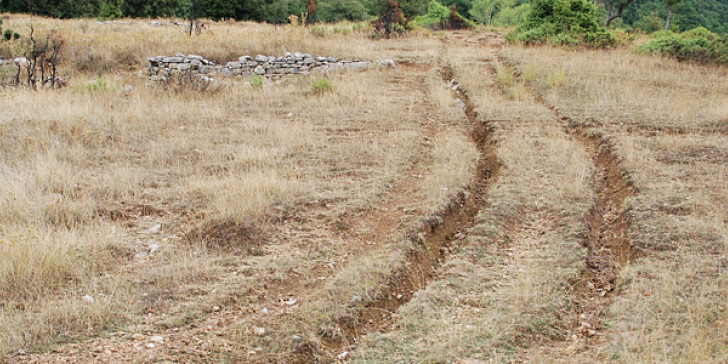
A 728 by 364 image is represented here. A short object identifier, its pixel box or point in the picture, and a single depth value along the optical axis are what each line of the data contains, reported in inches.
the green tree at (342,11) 1689.2
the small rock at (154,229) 212.1
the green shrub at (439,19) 1029.8
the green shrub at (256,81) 500.1
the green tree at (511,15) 1787.6
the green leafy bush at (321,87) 463.8
